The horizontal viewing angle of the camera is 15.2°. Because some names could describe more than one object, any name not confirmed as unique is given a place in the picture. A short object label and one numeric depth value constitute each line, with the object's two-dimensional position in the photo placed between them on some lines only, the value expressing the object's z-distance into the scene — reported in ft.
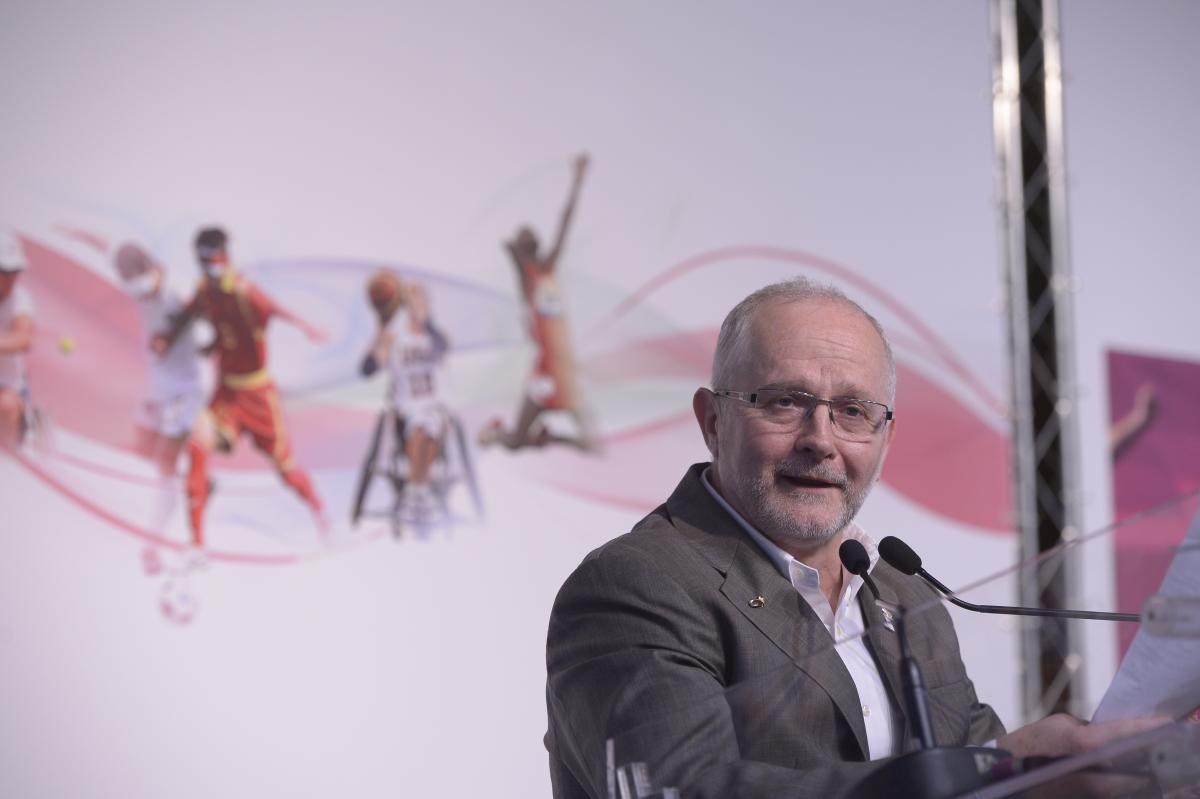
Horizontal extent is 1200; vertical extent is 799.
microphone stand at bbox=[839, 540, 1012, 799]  11.64
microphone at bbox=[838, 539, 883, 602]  12.36
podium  11.58
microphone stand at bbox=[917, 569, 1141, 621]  12.04
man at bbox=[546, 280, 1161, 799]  11.89
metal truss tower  19.30
